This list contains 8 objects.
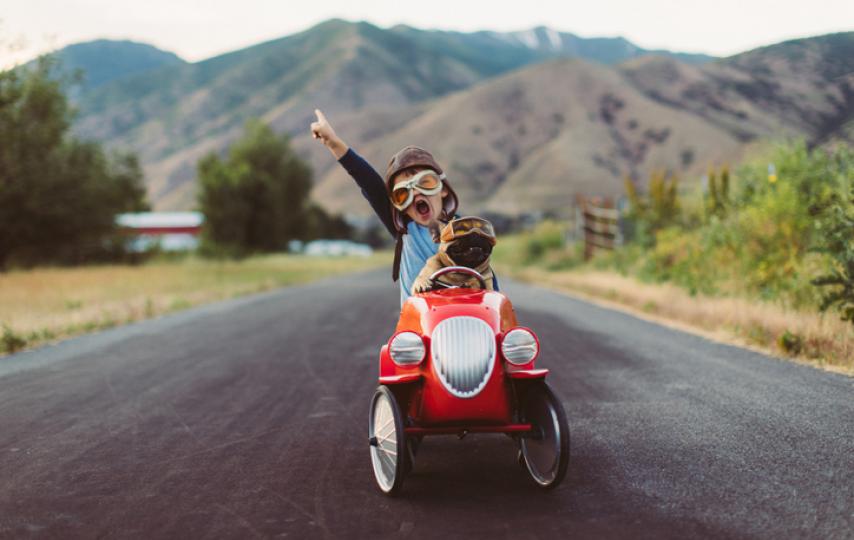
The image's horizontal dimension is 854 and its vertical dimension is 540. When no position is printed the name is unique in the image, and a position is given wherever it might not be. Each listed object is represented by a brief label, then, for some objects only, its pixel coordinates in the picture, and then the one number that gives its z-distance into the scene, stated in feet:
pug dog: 15.19
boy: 17.17
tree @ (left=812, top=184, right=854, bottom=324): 28.37
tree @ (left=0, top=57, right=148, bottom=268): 92.27
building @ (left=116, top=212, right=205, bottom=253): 294.05
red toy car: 14.24
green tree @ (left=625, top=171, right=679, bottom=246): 68.39
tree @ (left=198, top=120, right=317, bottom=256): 166.20
